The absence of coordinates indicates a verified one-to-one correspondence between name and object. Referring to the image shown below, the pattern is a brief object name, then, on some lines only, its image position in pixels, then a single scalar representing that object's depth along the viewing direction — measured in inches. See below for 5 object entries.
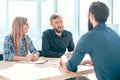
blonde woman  114.4
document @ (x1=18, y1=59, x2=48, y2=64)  106.8
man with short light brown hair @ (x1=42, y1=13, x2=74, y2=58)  136.3
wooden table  80.0
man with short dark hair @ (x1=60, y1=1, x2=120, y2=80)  76.5
